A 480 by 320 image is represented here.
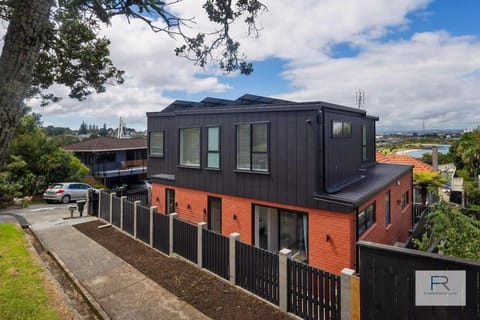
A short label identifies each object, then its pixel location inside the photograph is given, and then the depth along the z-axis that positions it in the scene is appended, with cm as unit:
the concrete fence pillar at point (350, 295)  486
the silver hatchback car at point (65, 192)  2055
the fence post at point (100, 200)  1408
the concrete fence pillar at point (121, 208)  1198
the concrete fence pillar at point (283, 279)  594
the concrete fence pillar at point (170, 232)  911
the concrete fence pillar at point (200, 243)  805
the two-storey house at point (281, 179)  816
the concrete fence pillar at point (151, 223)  1003
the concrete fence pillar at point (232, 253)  709
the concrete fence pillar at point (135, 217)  1091
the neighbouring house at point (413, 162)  1994
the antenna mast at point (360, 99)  3300
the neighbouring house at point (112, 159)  3145
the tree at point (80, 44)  310
